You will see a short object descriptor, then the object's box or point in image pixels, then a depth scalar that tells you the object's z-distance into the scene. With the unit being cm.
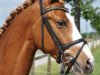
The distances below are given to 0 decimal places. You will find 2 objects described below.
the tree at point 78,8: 1105
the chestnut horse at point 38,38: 407
